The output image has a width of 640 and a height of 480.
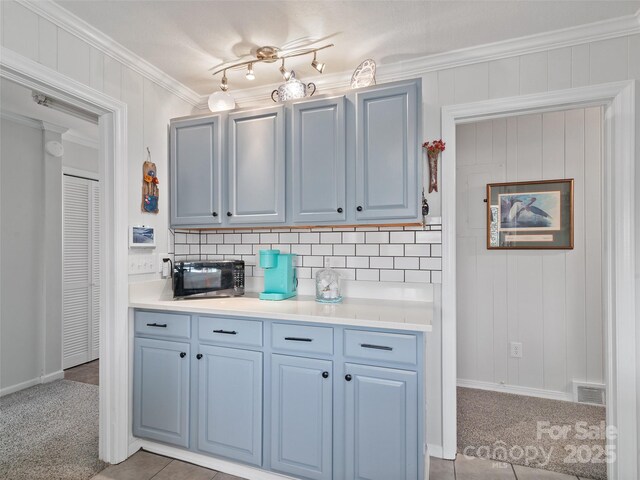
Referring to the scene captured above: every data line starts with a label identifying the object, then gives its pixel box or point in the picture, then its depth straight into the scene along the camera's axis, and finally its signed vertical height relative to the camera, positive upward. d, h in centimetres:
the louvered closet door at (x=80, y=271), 369 -34
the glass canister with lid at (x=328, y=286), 222 -30
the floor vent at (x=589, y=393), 279 -124
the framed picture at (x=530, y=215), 291 +21
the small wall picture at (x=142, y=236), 224 +3
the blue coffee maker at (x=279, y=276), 234 -25
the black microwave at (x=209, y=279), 230 -26
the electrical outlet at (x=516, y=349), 304 -96
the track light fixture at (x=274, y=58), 211 +114
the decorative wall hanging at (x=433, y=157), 214 +52
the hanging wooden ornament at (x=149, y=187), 234 +37
